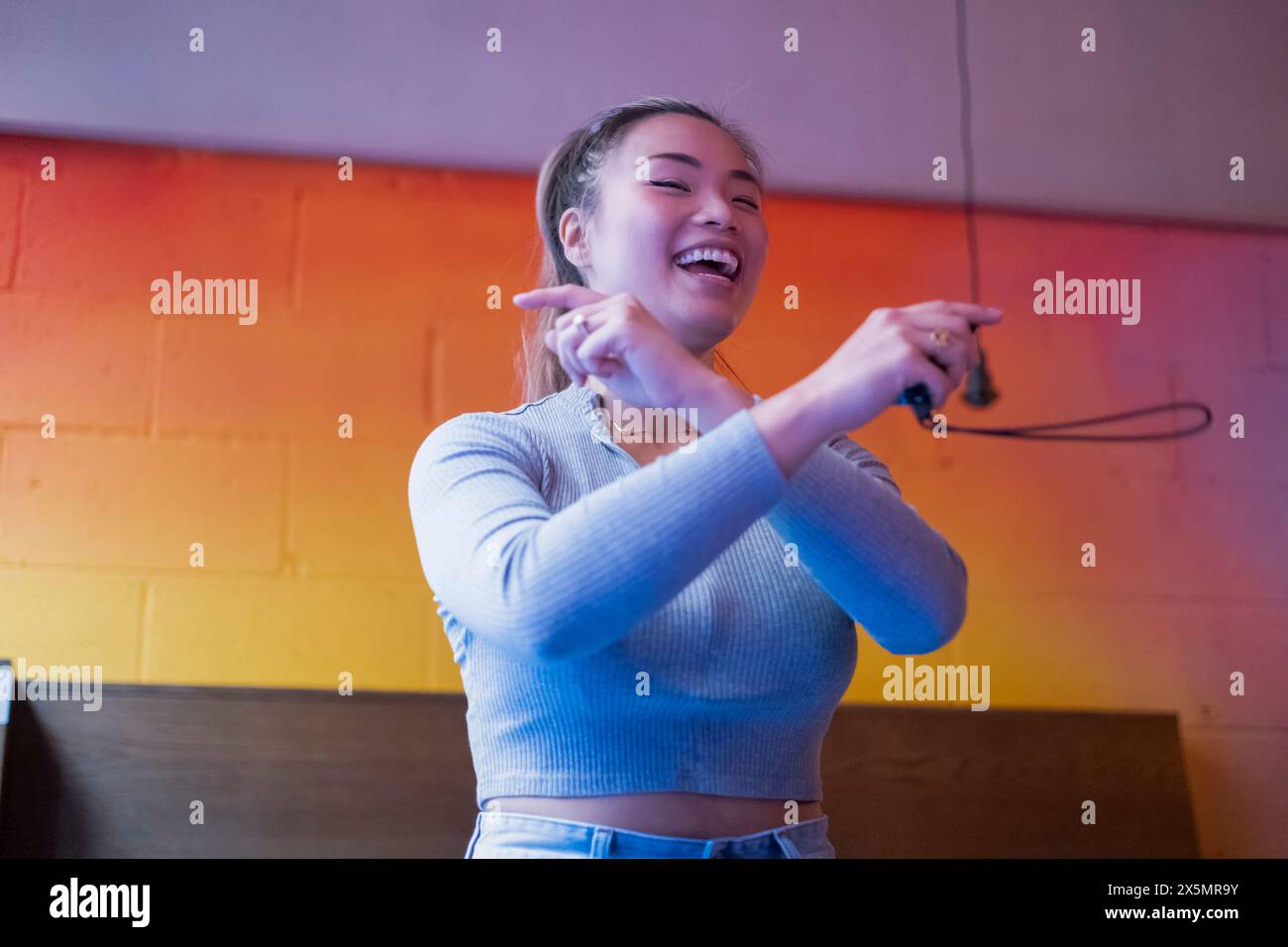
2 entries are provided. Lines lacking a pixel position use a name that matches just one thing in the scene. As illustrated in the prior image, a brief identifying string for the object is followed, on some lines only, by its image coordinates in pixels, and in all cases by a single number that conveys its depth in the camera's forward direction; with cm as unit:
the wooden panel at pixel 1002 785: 167
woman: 76
